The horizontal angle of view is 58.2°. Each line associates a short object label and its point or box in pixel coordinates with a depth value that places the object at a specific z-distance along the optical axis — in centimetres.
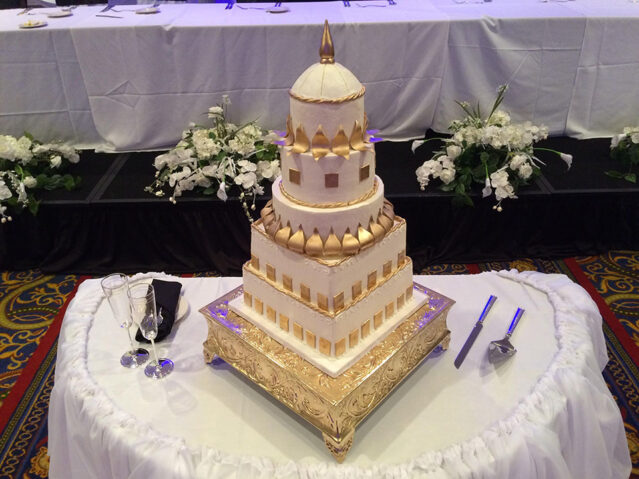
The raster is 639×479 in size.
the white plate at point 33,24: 309
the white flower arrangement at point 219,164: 283
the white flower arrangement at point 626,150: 305
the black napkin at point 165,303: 165
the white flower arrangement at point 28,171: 284
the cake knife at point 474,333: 158
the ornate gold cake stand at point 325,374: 132
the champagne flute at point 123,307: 145
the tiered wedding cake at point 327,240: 123
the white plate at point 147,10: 330
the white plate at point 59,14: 331
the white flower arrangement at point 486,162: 282
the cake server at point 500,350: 157
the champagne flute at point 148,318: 144
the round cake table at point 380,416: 130
